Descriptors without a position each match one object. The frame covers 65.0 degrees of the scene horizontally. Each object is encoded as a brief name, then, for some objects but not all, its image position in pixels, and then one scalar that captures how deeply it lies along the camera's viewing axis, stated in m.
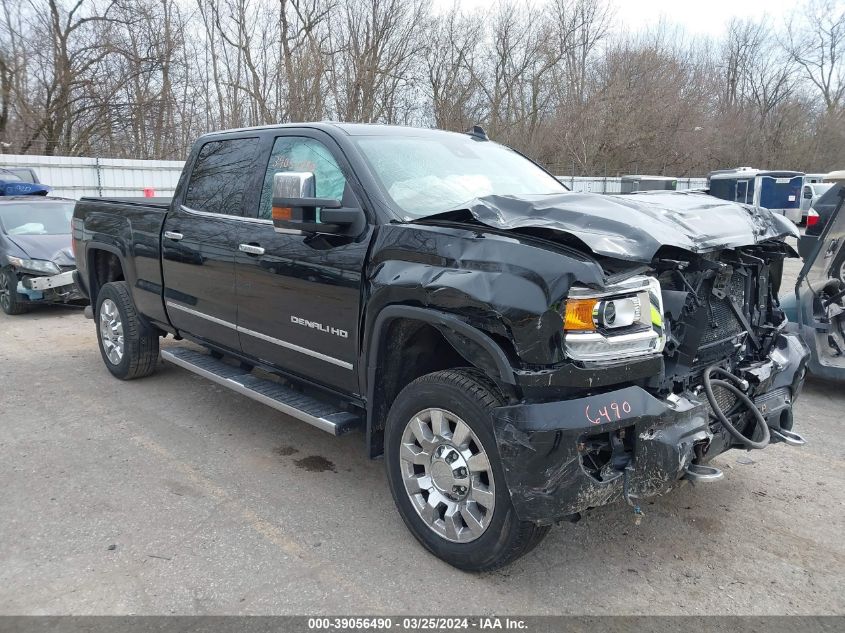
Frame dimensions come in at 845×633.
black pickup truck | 2.63
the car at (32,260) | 8.86
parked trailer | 23.64
